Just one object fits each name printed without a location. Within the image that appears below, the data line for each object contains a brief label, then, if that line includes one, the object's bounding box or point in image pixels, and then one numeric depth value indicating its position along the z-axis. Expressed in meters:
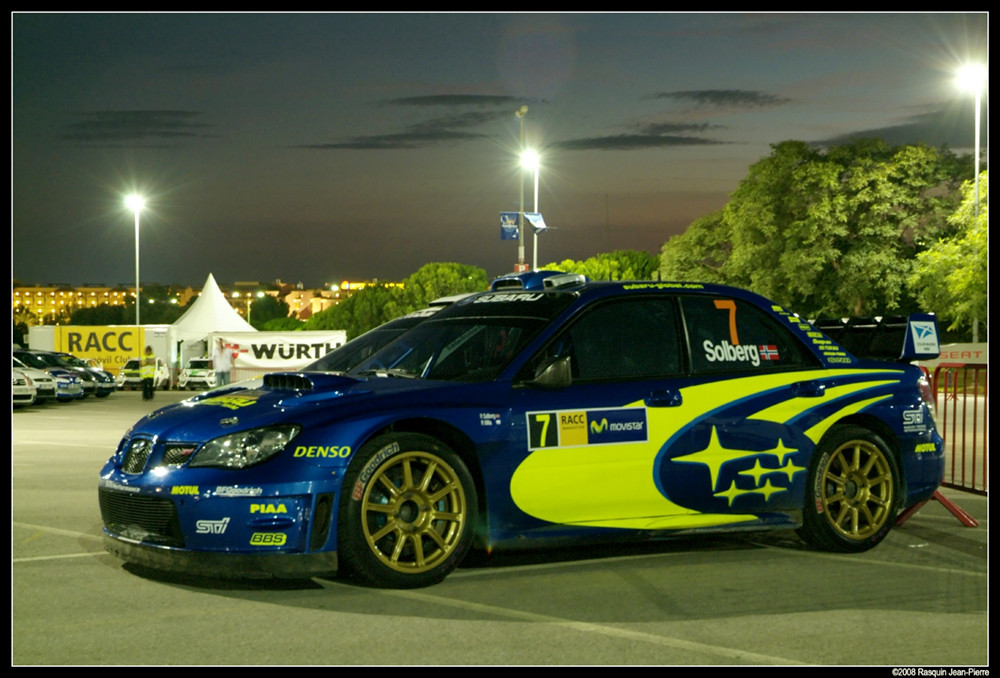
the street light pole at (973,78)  41.69
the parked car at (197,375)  40.59
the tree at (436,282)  86.19
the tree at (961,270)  37.72
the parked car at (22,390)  26.02
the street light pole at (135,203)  64.94
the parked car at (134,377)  41.47
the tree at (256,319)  181.85
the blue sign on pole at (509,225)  29.73
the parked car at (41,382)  27.12
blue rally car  5.76
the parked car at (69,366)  31.63
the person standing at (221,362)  35.88
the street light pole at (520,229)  29.94
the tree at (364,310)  84.88
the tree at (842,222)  50.00
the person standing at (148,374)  31.59
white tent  44.47
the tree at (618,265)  86.75
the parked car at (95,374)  33.00
